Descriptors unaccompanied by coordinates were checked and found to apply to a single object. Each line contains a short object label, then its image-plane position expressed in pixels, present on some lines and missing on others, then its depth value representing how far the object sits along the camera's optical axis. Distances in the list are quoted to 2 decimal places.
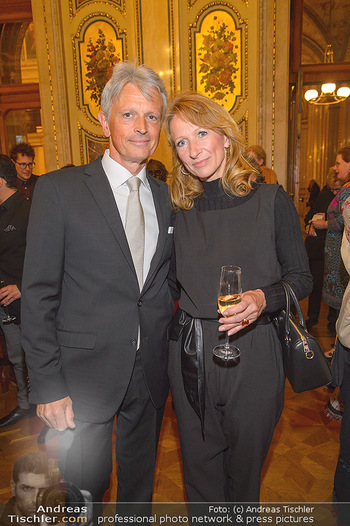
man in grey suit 1.54
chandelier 7.68
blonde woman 1.59
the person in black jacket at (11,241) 3.10
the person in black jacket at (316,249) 4.77
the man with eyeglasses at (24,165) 5.00
